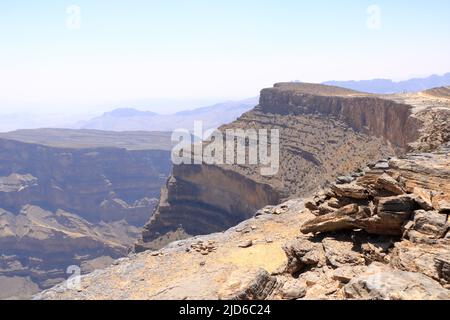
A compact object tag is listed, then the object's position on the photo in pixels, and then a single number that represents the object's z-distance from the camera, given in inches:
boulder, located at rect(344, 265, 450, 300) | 364.2
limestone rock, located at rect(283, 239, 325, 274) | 567.5
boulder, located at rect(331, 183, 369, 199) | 622.8
